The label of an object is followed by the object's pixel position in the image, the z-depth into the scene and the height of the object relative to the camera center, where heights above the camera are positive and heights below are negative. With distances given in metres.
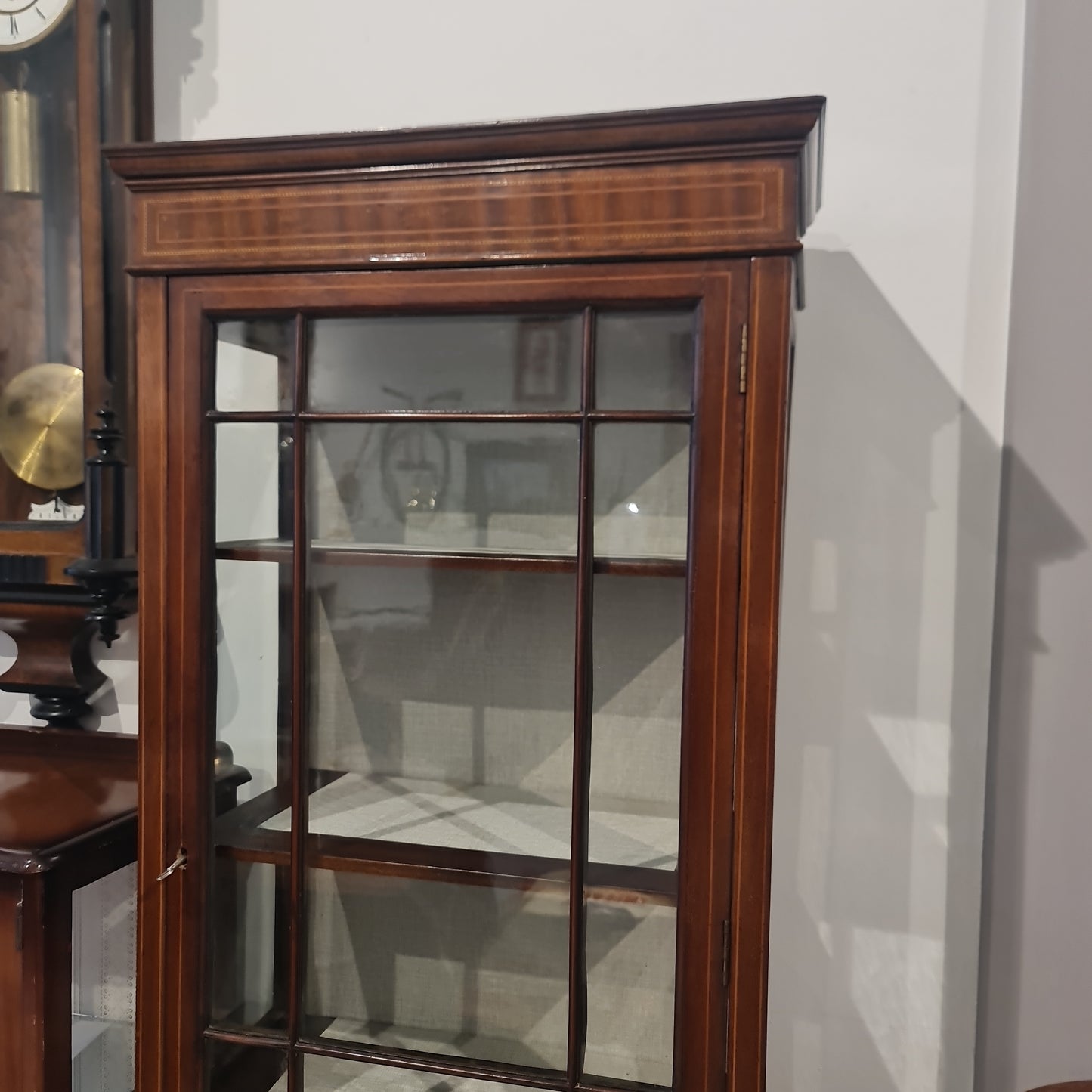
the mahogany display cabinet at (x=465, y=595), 0.61 -0.08
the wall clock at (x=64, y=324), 0.95 +0.19
